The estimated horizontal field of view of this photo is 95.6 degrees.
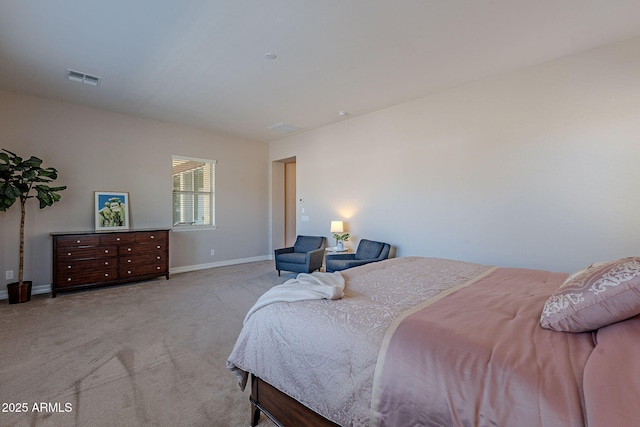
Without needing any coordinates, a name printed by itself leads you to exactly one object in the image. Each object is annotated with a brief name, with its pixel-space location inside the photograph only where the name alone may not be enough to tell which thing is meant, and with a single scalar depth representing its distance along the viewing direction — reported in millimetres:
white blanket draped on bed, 1623
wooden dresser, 4152
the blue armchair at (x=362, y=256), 4209
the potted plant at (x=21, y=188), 3742
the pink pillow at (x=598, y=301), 1070
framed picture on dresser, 4812
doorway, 7203
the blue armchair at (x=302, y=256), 4988
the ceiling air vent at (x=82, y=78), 3562
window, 5862
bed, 882
